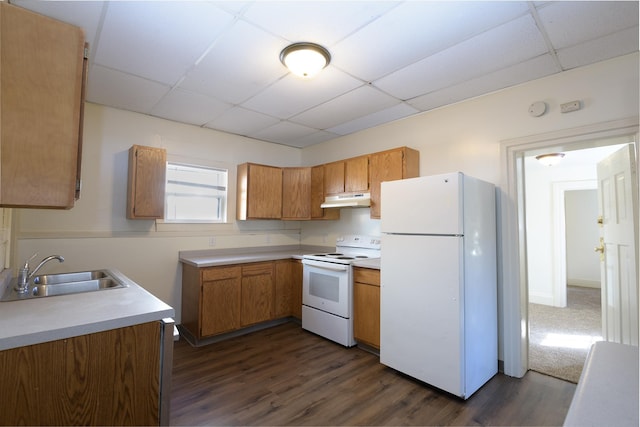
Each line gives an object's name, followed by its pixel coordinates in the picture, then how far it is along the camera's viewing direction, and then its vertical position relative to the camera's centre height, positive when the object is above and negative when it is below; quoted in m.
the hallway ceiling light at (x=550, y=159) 4.12 +0.97
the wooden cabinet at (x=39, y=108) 1.14 +0.45
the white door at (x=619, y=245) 2.23 -0.14
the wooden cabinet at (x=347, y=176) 3.54 +0.62
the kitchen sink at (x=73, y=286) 2.02 -0.45
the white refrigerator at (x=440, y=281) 2.22 -0.44
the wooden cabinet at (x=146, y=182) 3.09 +0.43
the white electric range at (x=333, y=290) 3.14 -0.72
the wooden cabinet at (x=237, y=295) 3.15 -0.81
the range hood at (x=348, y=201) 3.46 +0.30
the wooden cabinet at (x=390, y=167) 3.16 +0.64
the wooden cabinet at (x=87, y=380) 1.12 -0.64
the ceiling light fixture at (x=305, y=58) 2.04 +1.17
